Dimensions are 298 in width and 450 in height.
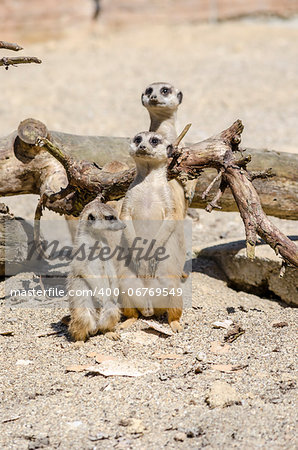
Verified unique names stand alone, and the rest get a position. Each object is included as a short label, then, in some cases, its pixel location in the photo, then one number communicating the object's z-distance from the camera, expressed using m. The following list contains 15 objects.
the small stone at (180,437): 4.96
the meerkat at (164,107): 9.37
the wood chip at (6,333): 7.20
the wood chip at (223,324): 7.19
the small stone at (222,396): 5.43
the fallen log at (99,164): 9.02
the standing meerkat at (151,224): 7.53
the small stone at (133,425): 5.14
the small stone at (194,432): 5.01
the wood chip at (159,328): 7.13
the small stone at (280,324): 7.10
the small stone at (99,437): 5.06
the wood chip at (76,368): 6.31
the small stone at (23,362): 6.52
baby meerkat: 6.88
